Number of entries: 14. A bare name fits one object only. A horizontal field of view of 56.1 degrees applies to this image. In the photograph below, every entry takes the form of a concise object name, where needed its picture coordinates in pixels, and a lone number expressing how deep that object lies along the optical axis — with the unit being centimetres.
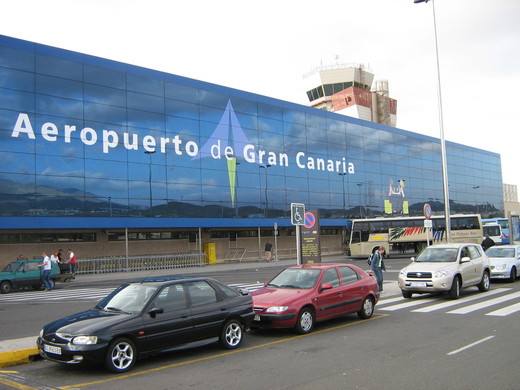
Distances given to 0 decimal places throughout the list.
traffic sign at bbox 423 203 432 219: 2169
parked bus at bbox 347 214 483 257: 4372
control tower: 7750
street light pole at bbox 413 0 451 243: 2350
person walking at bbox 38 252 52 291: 2272
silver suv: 1464
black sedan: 741
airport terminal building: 3322
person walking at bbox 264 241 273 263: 4356
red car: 1014
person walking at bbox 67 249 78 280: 2988
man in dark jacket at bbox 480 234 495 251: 2452
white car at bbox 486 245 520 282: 1902
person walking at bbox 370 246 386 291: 1644
